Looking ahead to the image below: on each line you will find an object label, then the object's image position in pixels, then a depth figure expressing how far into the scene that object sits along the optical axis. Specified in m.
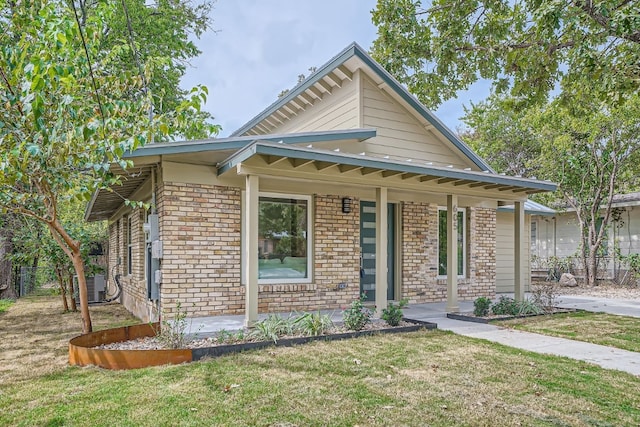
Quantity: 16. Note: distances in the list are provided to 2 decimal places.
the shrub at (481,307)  8.08
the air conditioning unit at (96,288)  13.56
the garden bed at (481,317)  7.77
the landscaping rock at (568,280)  15.74
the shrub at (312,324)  6.15
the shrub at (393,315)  6.83
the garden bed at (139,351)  4.93
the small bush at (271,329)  5.79
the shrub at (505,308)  8.23
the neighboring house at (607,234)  16.42
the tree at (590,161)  14.41
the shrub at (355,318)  6.43
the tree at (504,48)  5.79
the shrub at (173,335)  5.38
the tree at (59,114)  4.01
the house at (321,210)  6.89
